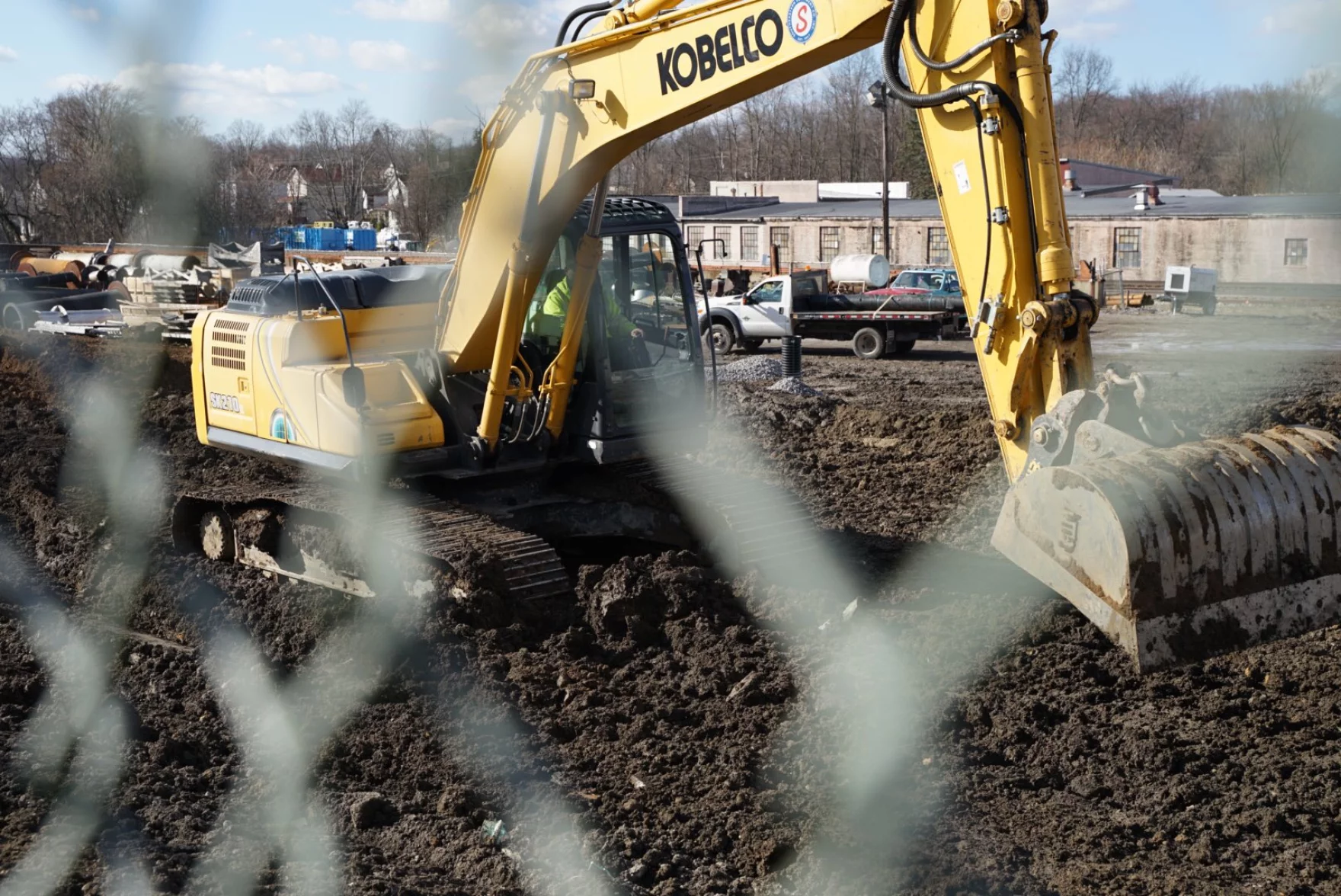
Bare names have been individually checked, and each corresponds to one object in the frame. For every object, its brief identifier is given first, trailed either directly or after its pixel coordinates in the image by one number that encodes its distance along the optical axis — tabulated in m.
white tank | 31.80
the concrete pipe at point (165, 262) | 17.36
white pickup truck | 23.97
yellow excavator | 5.10
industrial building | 35.28
